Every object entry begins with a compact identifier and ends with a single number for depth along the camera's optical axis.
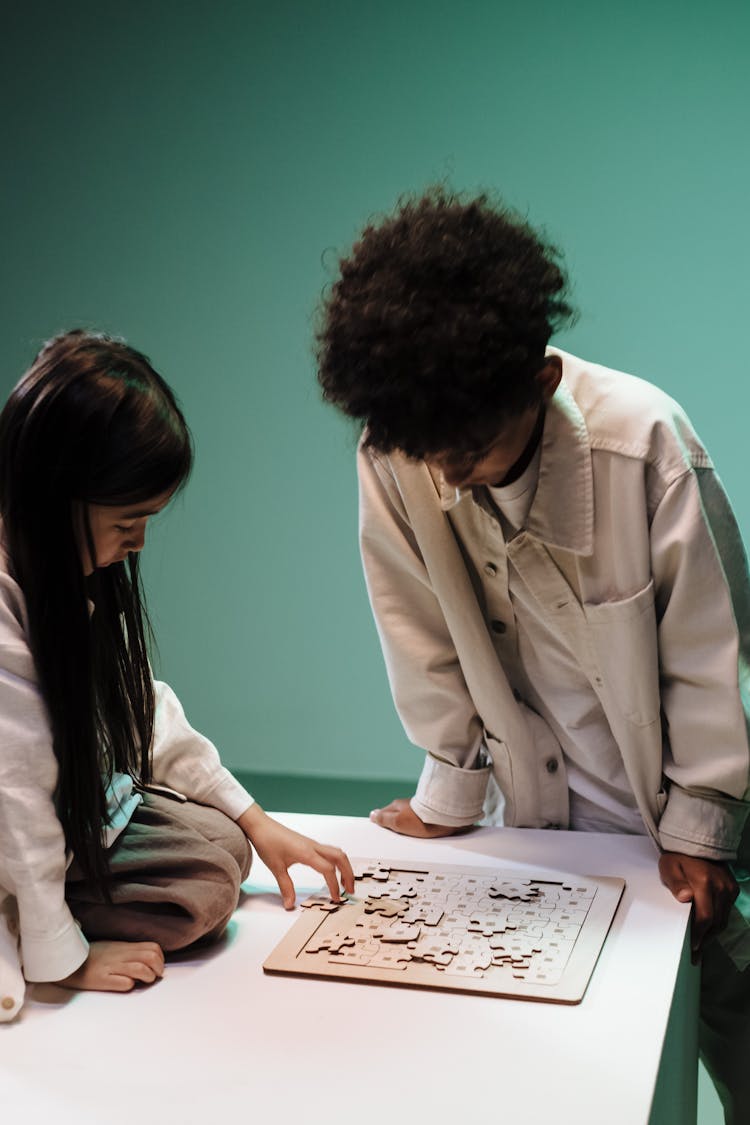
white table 0.89
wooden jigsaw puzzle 1.06
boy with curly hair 1.09
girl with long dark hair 1.04
